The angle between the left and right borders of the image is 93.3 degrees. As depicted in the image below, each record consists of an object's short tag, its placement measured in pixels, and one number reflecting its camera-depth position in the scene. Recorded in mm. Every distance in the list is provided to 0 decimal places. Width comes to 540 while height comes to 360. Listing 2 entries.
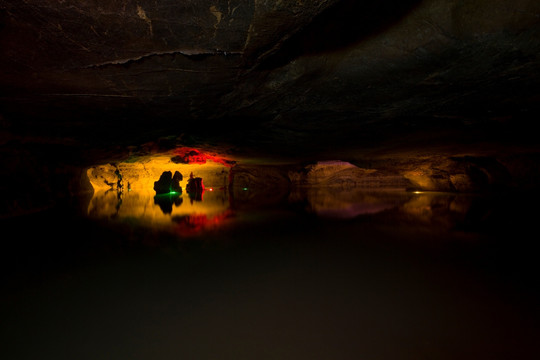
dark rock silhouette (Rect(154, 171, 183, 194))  15621
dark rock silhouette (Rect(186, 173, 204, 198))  15492
